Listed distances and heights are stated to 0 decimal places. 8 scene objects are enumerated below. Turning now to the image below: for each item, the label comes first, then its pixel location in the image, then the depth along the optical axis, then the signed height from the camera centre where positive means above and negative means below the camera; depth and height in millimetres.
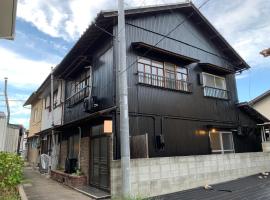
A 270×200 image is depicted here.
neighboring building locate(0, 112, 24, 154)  7238 +441
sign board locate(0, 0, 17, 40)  3416 +1989
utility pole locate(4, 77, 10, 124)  8445 +1718
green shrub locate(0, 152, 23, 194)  6621 -704
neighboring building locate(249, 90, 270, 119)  19553 +3161
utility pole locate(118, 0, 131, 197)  6484 +985
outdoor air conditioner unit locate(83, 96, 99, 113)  9859 +1733
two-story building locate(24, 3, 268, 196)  8477 +1732
